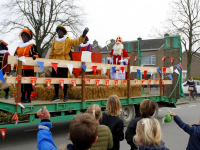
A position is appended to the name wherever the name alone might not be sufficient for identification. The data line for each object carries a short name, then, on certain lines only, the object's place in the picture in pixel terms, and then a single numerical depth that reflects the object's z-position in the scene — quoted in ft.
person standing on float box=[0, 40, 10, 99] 22.82
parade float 18.34
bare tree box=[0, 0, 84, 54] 83.87
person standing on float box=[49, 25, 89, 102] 22.38
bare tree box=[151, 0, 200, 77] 88.48
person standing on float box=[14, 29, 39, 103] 20.53
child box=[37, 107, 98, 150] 6.25
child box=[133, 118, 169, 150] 7.91
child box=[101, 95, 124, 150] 11.28
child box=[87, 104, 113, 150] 9.25
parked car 79.22
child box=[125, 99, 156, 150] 11.80
